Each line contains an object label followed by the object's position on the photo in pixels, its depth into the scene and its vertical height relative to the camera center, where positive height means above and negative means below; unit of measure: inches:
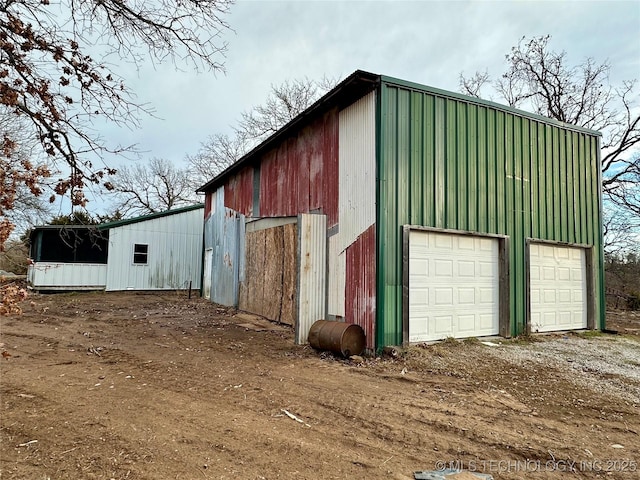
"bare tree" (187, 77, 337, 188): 1030.4 +412.6
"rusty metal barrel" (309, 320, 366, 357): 260.3 -45.2
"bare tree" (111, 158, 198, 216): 1293.1 +264.1
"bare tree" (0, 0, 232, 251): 143.0 +75.7
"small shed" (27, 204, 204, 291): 699.4 +14.0
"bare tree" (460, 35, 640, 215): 658.2 +340.2
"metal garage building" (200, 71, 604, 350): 278.2 +44.3
